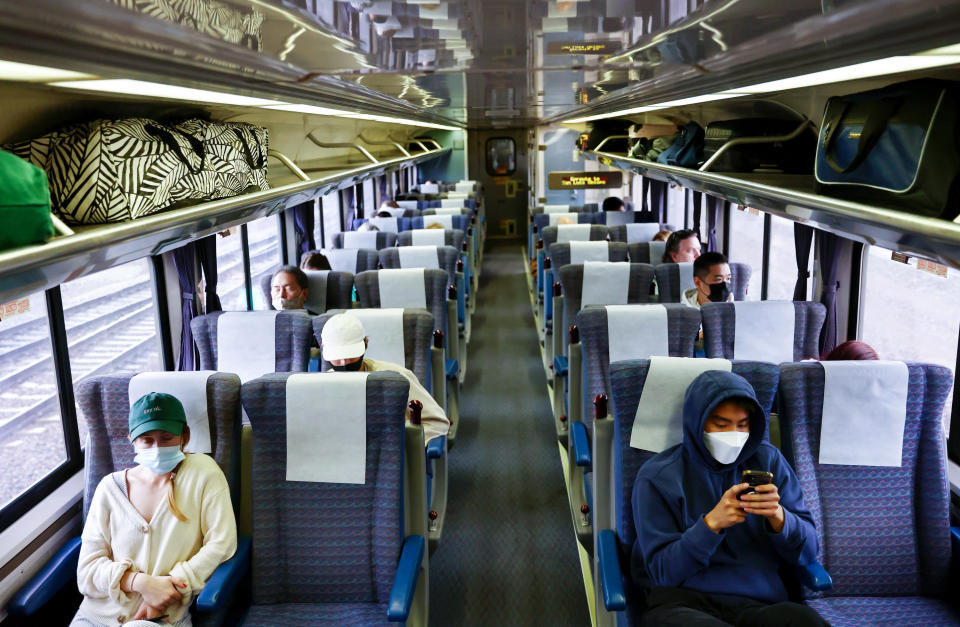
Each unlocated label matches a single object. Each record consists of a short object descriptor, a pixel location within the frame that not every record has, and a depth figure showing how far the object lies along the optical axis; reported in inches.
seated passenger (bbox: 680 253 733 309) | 174.1
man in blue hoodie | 86.7
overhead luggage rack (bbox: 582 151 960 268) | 50.3
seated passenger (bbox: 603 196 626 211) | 393.7
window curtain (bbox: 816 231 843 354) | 169.5
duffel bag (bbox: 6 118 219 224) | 72.8
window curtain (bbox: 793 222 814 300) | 181.9
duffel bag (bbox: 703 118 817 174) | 127.8
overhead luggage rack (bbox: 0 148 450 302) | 49.6
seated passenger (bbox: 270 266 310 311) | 183.0
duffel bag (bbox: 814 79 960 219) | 60.9
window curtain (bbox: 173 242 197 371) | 169.8
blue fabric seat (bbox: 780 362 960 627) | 99.3
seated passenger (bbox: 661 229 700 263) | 223.5
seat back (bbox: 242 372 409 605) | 102.0
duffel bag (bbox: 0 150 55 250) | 50.3
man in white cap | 133.1
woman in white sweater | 93.5
